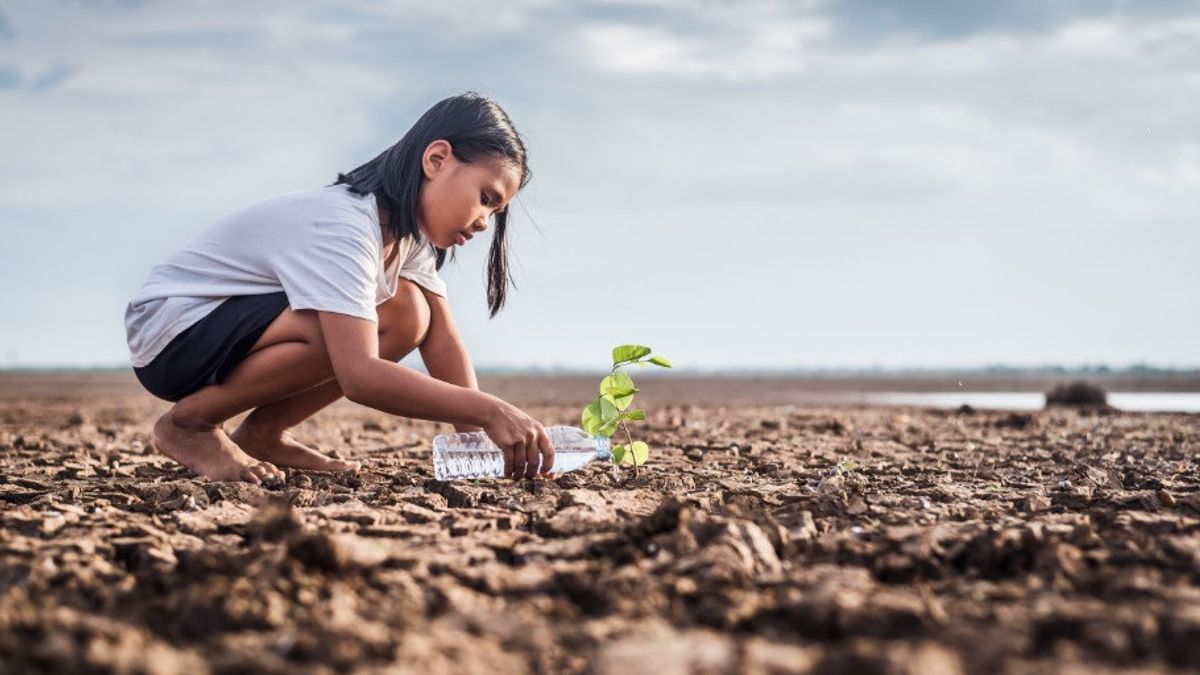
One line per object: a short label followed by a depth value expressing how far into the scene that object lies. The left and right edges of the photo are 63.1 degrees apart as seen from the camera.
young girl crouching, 3.10
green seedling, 3.54
